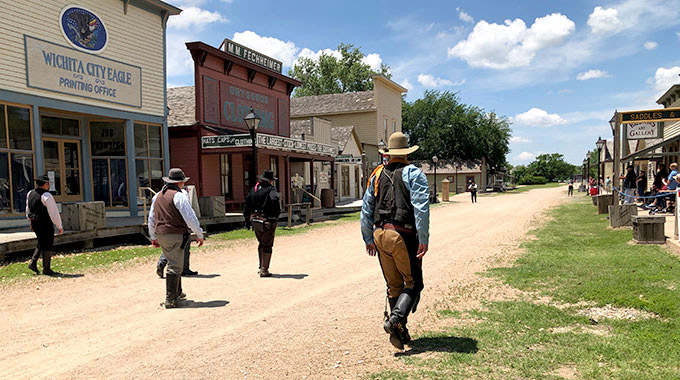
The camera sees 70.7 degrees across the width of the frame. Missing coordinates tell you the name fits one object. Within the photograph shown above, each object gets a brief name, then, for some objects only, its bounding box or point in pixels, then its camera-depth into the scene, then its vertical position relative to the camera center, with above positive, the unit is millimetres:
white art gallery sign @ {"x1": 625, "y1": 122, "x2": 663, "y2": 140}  14633 +1221
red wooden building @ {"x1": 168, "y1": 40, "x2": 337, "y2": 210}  17812 +2307
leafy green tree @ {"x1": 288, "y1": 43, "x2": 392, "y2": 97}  59781 +13141
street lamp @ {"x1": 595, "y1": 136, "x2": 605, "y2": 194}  29938 +1748
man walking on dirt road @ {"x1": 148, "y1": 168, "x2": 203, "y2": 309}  6305 -619
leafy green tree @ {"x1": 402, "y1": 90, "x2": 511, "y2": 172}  56219 +5429
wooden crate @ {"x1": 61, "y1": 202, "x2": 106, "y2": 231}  11281 -767
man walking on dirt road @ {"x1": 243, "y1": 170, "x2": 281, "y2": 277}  8281 -641
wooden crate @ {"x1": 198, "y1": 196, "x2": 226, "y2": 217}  15602 -821
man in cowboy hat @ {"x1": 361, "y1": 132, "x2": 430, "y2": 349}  4359 -482
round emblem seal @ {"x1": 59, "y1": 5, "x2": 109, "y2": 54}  13055 +4372
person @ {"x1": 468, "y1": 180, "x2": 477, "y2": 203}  31141 -1062
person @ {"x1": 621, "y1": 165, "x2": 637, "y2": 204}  18859 -431
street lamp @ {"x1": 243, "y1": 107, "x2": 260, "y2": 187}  14656 +1675
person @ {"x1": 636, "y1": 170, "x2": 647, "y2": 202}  18406 -510
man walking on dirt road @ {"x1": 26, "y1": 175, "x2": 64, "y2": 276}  8242 -530
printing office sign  12227 +3101
